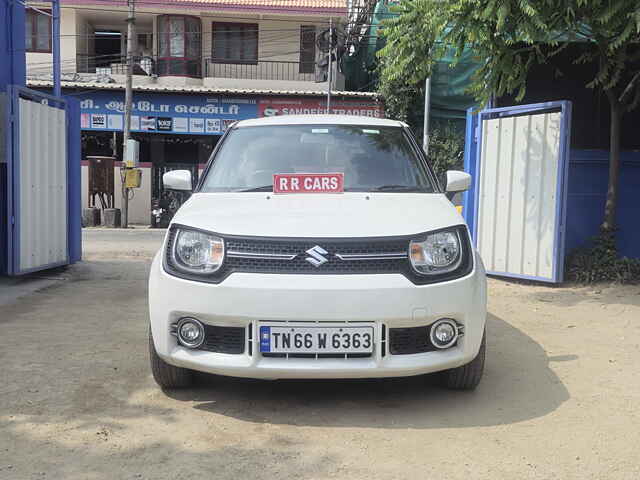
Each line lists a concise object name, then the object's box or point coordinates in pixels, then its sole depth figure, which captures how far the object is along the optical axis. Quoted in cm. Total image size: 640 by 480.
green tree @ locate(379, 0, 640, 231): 635
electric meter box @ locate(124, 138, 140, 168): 1989
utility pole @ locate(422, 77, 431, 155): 1809
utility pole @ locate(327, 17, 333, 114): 2179
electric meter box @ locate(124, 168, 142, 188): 1980
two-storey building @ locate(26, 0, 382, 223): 2252
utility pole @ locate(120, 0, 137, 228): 1998
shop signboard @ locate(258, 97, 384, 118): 2273
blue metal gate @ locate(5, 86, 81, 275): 749
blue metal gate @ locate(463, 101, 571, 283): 774
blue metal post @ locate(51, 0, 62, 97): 855
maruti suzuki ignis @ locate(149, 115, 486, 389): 336
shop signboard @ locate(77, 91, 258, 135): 2242
